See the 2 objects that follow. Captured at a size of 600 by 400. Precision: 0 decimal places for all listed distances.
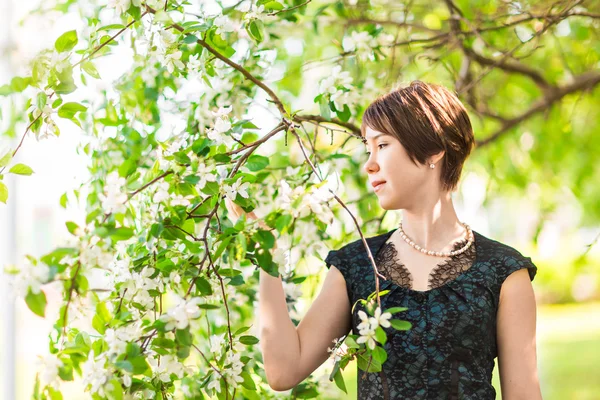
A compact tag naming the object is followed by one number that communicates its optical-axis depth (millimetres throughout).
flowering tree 2053
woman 2318
